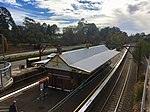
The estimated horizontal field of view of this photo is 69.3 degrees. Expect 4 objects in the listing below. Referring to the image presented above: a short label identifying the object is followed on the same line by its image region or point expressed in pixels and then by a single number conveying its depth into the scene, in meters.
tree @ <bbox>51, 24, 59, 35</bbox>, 62.10
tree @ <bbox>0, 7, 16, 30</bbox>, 37.69
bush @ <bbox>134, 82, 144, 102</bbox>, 10.07
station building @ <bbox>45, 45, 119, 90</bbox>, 10.75
